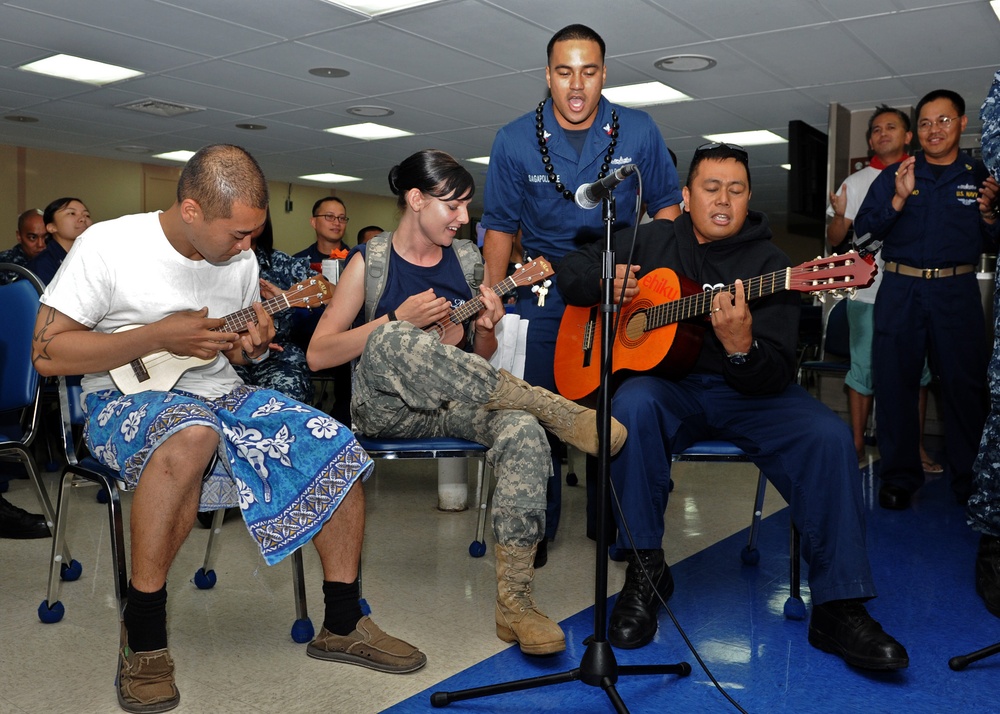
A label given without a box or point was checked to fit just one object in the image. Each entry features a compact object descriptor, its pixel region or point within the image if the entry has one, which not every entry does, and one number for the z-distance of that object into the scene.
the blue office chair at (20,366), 2.38
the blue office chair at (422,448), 2.20
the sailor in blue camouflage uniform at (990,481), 2.26
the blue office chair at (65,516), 1.89
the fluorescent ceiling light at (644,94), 7.14
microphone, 1.63
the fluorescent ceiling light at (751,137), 9.02
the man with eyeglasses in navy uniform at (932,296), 3.40
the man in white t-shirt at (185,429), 1.75
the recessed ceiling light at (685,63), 6.23
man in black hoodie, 2.00
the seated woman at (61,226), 4.74
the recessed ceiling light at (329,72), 6.64
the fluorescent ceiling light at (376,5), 5.19
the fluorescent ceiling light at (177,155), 10.84
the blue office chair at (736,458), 2.19
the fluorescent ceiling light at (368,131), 8.98
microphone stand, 1.63
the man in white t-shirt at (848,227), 4.51
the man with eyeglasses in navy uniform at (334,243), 4.82
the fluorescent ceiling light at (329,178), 12.63
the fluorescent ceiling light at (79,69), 6.60
